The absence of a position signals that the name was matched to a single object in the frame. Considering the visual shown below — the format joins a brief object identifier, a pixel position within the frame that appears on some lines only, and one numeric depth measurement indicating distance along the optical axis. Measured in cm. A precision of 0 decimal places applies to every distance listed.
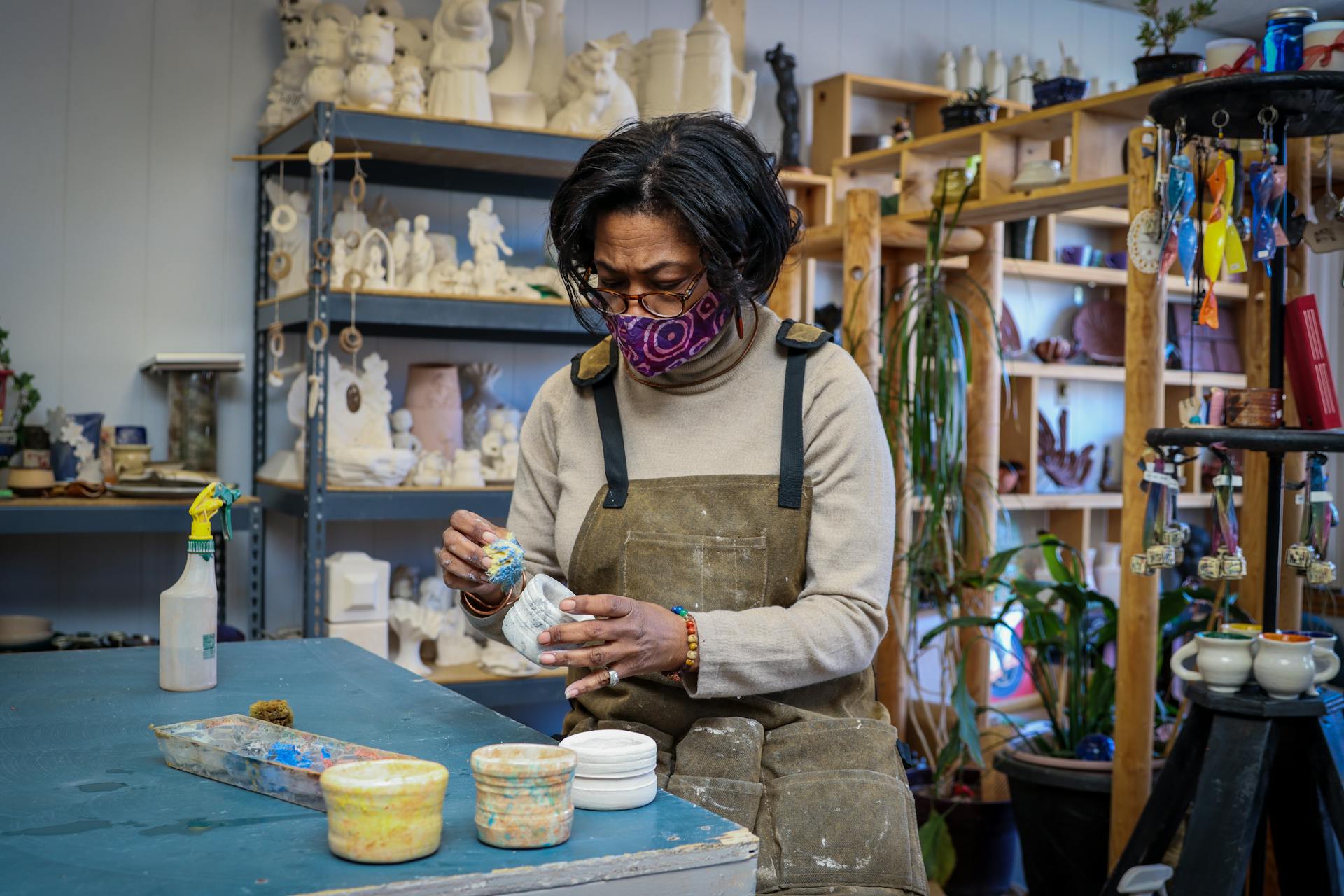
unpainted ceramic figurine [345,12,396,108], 341
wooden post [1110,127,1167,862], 256
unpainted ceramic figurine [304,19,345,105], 355
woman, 145
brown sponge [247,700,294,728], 141
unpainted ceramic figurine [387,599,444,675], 364
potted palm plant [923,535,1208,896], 280
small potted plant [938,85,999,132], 376
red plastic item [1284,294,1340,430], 217
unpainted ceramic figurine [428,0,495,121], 357
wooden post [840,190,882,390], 340
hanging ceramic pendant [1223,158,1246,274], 219
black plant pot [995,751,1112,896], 279
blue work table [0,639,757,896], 97
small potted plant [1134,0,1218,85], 282
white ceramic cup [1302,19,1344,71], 237
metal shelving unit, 339
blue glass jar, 223
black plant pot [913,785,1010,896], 321
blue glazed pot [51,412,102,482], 339
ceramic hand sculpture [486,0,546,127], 374
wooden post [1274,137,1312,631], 255
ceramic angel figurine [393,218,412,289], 360
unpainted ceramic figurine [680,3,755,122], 402
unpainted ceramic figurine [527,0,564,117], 390
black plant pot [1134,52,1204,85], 304
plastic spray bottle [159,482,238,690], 165
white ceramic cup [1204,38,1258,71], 260
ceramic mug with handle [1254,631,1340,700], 216
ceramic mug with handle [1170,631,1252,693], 221
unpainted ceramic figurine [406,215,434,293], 358
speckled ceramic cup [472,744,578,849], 102
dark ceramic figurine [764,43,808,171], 462
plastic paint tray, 116
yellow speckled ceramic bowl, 98
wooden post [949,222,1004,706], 360
